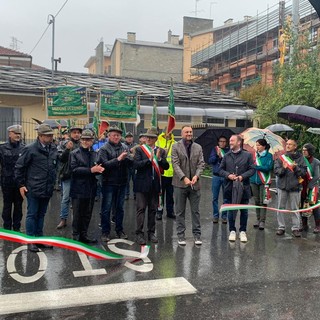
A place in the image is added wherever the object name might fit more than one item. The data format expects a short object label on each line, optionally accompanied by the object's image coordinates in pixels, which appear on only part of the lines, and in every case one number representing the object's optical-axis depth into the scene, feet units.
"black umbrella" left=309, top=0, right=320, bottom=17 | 10.37
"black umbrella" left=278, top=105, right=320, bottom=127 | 24.72
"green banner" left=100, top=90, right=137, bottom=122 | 32.21
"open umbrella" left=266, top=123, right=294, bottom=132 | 39.64
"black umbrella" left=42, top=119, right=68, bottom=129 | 39.51
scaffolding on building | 95.71
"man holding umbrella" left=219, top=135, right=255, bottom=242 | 21.11
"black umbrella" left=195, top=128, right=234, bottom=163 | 35.01
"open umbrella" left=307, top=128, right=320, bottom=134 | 25.68
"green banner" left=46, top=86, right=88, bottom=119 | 30.86
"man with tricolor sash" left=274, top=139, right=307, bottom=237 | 22.39
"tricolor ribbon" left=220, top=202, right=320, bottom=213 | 20.84
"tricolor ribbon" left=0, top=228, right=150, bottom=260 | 16.31
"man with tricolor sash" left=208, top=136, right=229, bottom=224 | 25.13
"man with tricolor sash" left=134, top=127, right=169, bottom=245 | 20.22
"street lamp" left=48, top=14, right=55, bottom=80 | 56.26
